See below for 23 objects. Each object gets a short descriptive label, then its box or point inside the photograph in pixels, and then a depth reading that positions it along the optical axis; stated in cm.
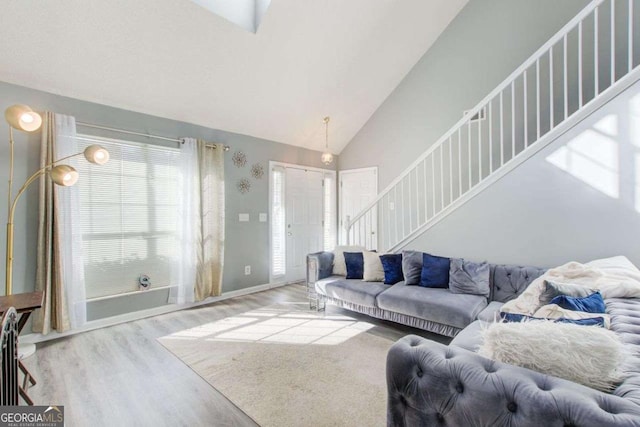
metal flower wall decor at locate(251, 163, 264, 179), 497
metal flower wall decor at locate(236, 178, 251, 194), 478
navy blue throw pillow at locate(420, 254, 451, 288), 321
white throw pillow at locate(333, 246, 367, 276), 407
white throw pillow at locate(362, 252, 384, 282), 368
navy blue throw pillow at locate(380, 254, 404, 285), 355
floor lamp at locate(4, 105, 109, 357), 233
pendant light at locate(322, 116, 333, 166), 513
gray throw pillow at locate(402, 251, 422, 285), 338
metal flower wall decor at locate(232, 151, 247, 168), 474
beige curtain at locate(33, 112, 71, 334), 302
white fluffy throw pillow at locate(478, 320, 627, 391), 100
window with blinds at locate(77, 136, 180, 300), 341
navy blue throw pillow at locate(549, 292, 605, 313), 161
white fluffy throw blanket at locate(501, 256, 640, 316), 185
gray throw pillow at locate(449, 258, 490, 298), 295
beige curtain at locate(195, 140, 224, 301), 422
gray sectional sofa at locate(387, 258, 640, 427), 87
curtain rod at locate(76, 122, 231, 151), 334
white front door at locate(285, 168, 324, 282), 551
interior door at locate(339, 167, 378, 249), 571
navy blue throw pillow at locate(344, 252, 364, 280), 384
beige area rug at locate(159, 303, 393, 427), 199
